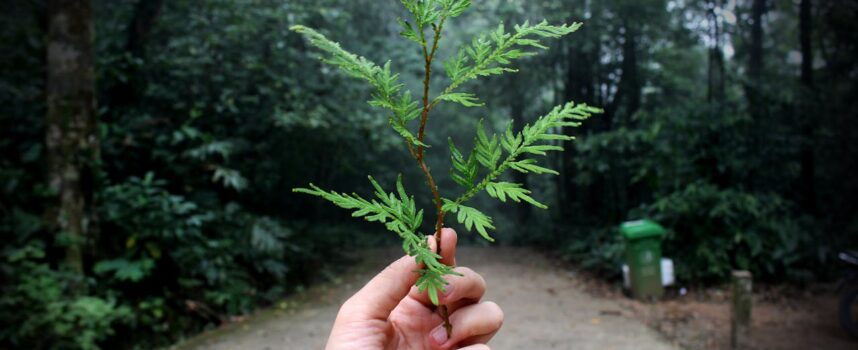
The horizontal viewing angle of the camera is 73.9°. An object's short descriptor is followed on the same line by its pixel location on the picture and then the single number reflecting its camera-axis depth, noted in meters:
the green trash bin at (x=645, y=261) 7.66
